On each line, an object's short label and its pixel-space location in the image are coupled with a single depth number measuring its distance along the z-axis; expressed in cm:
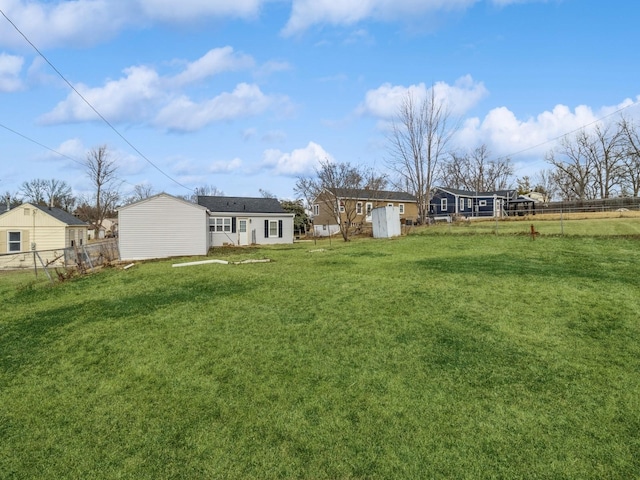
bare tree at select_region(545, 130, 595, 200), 4805
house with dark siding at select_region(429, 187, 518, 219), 4397
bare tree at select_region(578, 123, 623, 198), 4388
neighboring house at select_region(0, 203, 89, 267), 2356
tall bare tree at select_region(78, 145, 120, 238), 4181
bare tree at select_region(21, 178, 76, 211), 5795
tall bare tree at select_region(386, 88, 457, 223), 3384
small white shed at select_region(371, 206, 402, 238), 2673
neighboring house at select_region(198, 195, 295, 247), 2825
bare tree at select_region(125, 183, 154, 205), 6433
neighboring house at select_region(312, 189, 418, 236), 3656
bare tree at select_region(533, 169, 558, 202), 5759
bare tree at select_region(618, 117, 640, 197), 4128
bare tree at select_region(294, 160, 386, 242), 3566
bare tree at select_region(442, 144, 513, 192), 5797
